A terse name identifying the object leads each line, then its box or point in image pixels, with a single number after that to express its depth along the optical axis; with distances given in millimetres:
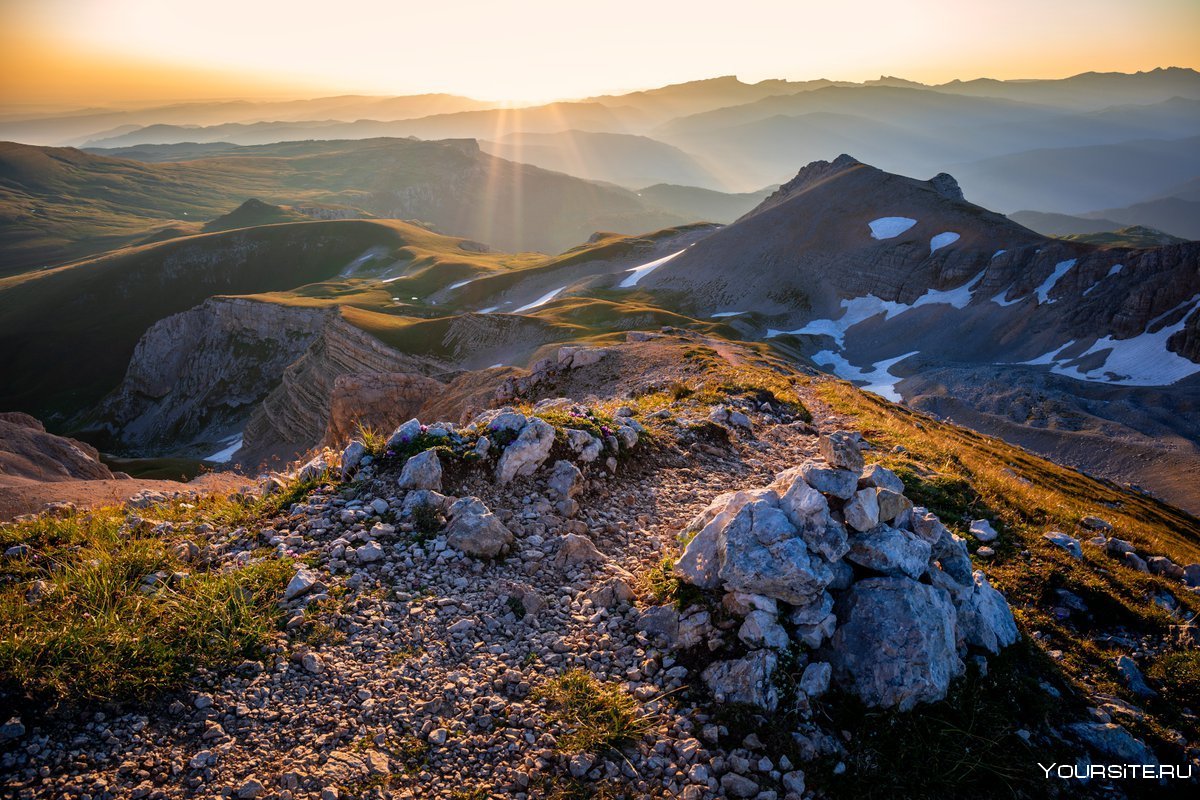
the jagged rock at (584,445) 10867
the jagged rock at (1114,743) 5961
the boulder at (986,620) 7023
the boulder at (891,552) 6992
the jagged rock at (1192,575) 10688
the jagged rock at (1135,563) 10646
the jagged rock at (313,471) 9742
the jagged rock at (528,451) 10151
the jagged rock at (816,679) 6147
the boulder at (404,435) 10305
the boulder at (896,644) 6156
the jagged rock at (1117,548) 10984
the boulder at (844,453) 7887
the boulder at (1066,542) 10039
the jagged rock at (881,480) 7867
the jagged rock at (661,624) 6961
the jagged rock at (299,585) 7020
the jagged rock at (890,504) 7605
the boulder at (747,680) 6094
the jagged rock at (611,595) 7562
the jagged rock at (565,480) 9953
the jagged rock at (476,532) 8289
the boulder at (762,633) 6434
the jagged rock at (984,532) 10016
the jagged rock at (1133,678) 6961
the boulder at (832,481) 7484
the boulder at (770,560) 6652
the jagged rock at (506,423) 10734
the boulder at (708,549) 7266
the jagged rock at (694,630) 6770
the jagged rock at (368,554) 7871
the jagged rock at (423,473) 9422
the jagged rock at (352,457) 9898
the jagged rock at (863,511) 7207
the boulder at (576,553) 8500
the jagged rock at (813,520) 6949
